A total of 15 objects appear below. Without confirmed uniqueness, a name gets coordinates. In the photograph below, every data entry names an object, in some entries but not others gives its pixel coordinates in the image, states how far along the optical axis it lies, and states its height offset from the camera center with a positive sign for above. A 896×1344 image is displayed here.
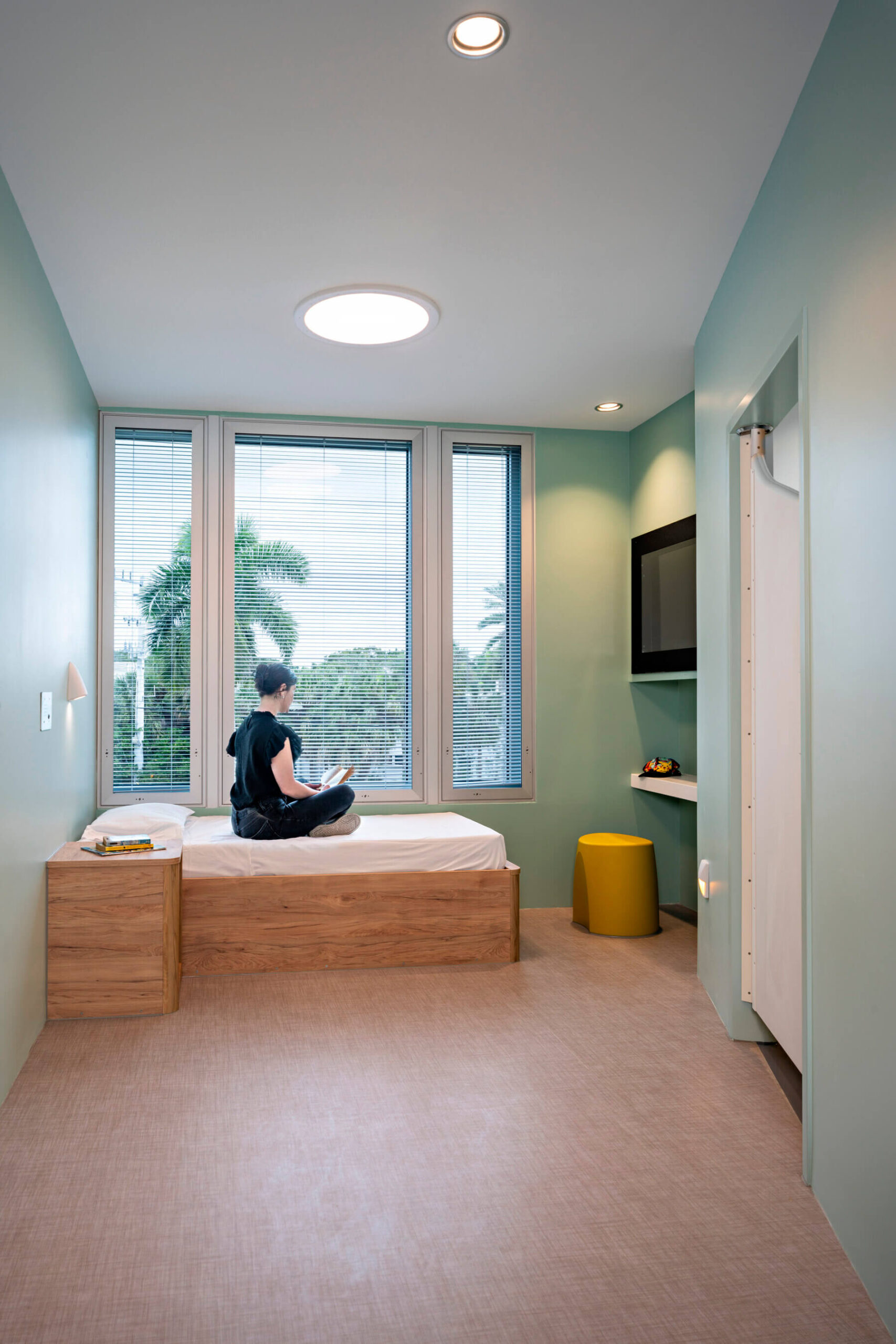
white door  2.92 -0.21
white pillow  4.10 -0.63
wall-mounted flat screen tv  4.54 +0.46
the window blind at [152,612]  4.85 +0.39
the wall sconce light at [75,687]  3.84 -0.01
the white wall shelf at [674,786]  4.53 -0.53
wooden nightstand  3.35 -0.92
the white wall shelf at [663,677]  4.48 +0.05
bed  3.89 -0.94
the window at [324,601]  4.88 +0.47
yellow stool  4.57 -1.03
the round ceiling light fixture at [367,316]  3.50 +1.48
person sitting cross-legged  4.08 -0.46
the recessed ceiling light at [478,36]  2.10 +1.52
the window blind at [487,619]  5.19 +0.38
